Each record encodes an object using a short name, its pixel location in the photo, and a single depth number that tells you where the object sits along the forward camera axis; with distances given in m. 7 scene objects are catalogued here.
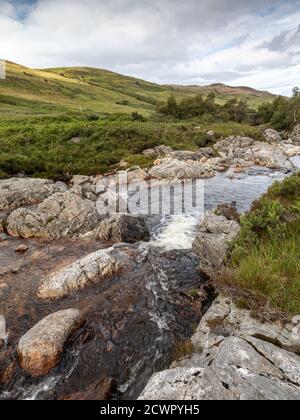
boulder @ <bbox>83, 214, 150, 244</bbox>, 15.15
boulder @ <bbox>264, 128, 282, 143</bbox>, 55.42
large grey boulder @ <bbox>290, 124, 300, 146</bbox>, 56.24
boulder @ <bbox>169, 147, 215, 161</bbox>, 36.50
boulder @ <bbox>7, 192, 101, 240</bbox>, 16.12
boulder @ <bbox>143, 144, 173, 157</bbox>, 37.55
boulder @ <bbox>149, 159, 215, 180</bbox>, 29.34
